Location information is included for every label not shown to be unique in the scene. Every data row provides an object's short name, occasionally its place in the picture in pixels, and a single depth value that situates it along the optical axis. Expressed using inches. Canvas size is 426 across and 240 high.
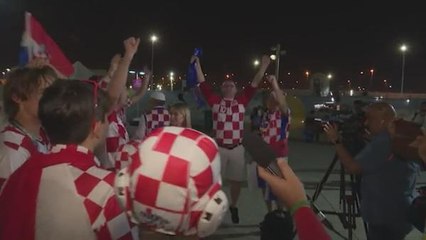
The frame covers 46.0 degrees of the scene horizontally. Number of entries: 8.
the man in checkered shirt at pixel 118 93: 114.6
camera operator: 156.9
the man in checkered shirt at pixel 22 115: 103.8
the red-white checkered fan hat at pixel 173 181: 58.4
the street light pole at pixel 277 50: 645.9
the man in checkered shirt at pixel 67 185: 70.7
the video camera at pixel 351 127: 207.3
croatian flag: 153.2
